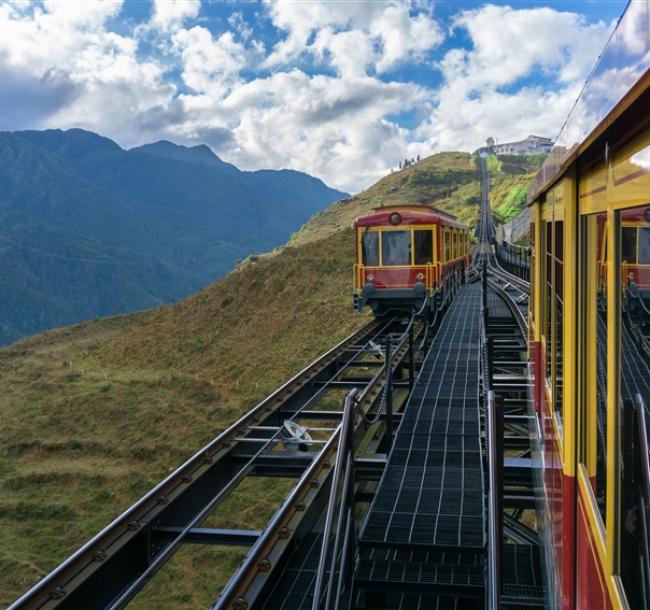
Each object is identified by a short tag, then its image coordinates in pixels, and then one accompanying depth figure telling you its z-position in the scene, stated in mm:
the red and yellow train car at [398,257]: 16266
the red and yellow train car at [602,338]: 1717
